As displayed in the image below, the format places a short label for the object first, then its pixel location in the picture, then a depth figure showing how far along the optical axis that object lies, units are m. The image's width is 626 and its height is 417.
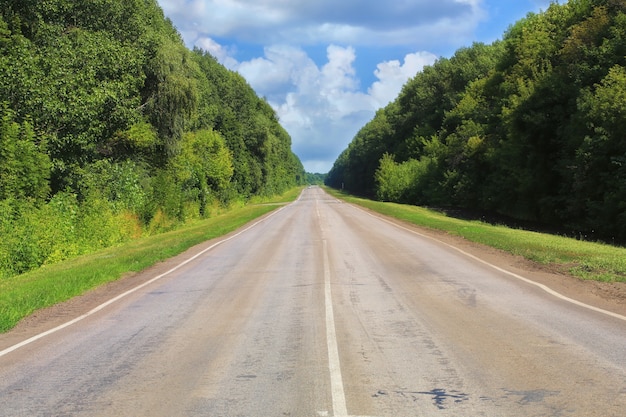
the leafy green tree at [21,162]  19.67
